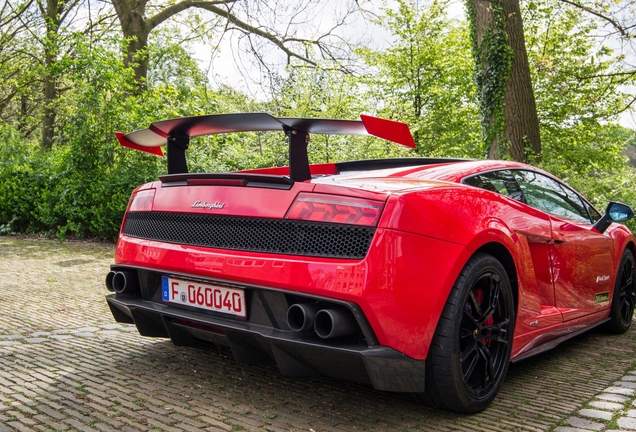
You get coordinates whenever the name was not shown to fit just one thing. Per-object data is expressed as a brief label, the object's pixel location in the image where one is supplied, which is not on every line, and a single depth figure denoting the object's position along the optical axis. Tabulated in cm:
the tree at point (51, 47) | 1378
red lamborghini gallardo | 267
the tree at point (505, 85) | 1023
